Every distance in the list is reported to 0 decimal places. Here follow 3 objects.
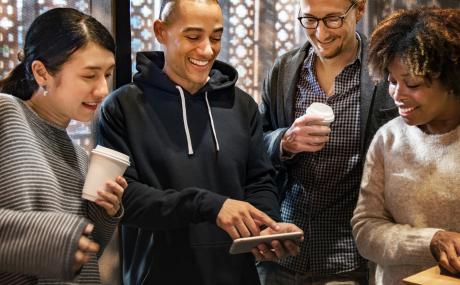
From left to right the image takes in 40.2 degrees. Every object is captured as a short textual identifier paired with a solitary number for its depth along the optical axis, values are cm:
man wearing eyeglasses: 235
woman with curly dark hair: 187
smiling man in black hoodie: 198
